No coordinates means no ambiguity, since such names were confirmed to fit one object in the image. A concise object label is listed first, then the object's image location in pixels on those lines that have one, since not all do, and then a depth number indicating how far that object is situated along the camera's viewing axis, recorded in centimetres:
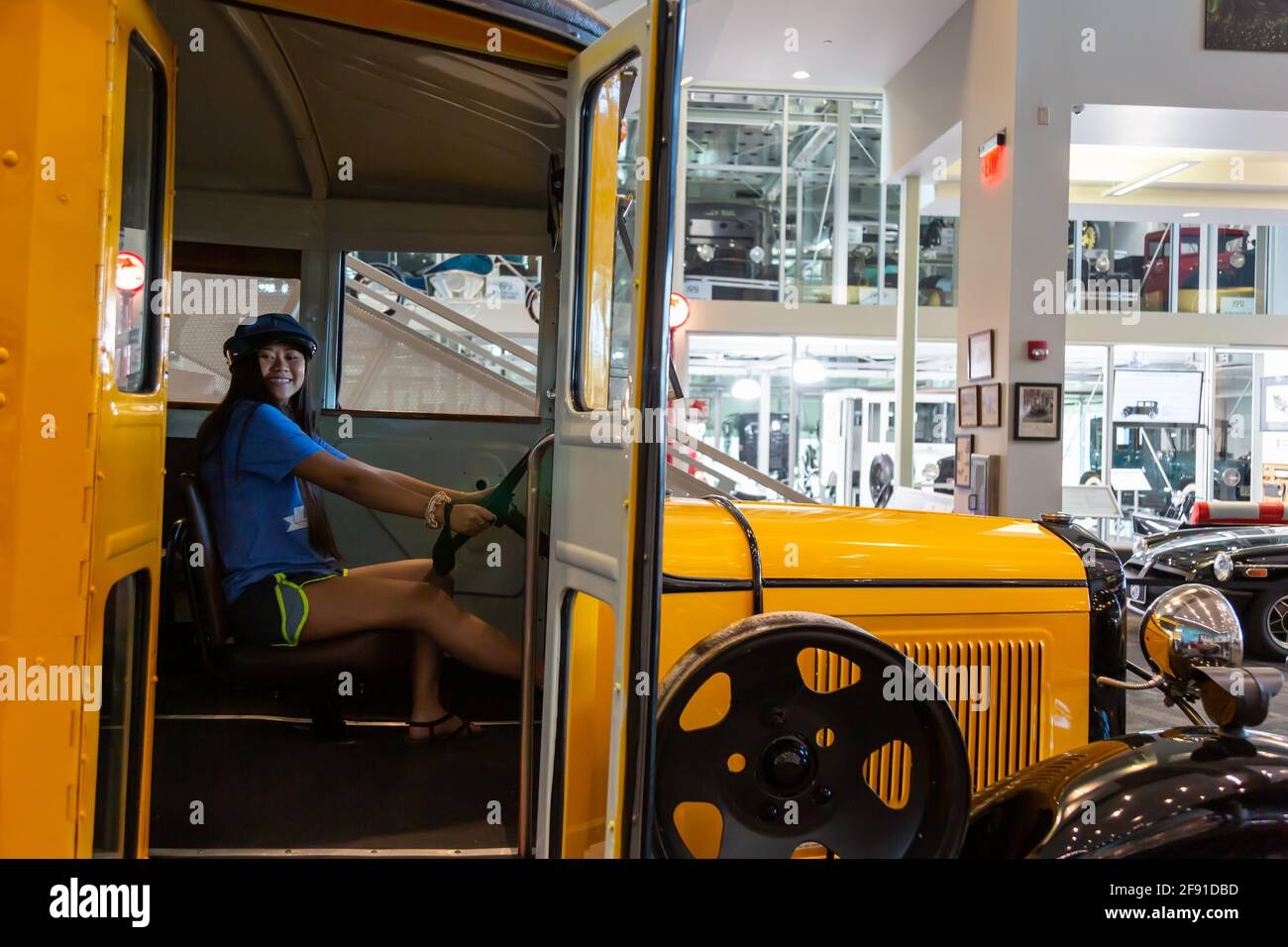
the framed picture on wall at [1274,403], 1470
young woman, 322
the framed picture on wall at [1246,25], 772
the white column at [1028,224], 748
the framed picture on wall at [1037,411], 754
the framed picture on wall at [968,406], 813
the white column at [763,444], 1455
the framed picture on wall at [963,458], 834
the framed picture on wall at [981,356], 783
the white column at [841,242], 1409
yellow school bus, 169
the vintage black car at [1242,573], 712
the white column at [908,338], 1070
